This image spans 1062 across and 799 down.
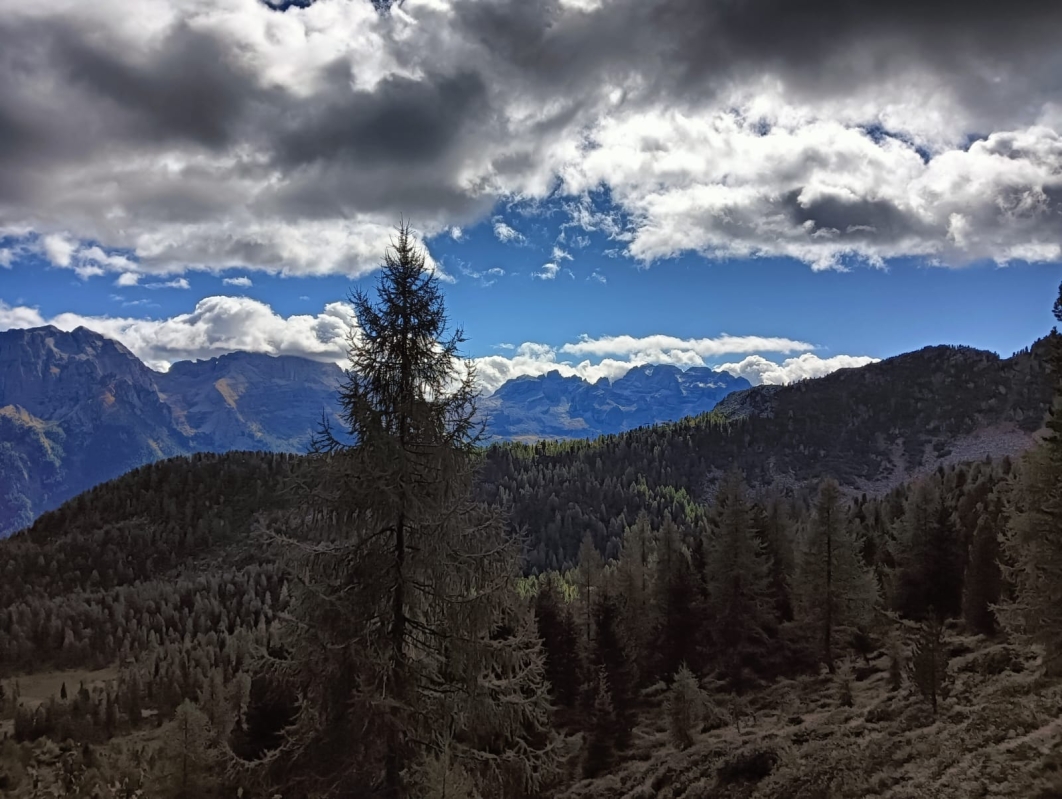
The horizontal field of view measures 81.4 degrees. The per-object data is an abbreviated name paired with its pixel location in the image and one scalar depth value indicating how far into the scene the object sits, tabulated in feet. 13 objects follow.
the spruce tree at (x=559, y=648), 141.08
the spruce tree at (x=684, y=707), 101.19
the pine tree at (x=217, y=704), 207.02
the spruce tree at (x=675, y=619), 156.66
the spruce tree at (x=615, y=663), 140.56
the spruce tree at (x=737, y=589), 146.30
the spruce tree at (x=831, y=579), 138.51
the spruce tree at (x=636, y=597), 168.25
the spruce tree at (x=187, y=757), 99.75
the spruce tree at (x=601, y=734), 116.67
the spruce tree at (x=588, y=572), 222.28
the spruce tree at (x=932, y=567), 150.92
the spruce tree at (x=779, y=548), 175.32
